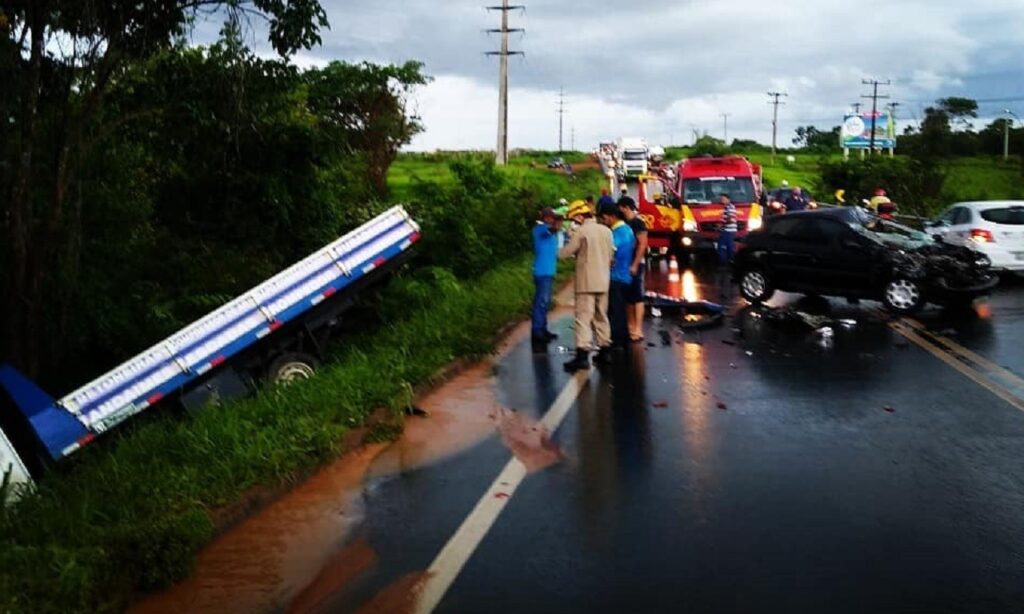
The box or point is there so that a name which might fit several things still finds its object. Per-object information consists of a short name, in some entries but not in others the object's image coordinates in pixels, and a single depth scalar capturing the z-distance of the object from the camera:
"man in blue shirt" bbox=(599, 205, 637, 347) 12.54
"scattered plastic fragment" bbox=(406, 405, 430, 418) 9.45
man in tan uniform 11.79
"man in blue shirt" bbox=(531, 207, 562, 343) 13.33
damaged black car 15.51
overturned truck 9.40
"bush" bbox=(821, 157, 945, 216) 43.72
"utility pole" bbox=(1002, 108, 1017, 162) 79.19
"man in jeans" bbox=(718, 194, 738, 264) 24.70
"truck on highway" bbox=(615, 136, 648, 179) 69.38
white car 19.20
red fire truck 26.05
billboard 99.69
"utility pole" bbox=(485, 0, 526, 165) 47.56
